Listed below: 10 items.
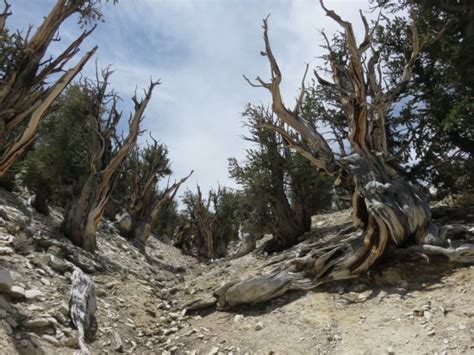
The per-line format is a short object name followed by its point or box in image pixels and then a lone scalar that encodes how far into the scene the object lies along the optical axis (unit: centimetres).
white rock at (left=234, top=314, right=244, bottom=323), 451
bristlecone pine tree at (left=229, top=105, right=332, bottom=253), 770
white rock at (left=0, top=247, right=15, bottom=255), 432
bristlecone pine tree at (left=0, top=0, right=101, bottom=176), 427
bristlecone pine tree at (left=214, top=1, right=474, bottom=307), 473
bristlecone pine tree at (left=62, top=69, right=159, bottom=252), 707
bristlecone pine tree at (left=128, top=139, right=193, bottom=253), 1083
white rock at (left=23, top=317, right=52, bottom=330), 331
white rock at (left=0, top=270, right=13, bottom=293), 351
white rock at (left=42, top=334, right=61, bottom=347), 329
